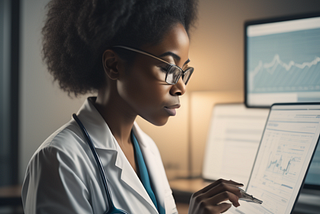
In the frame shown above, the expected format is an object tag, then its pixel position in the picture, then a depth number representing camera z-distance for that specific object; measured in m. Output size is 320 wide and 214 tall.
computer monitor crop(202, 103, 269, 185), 1.26
